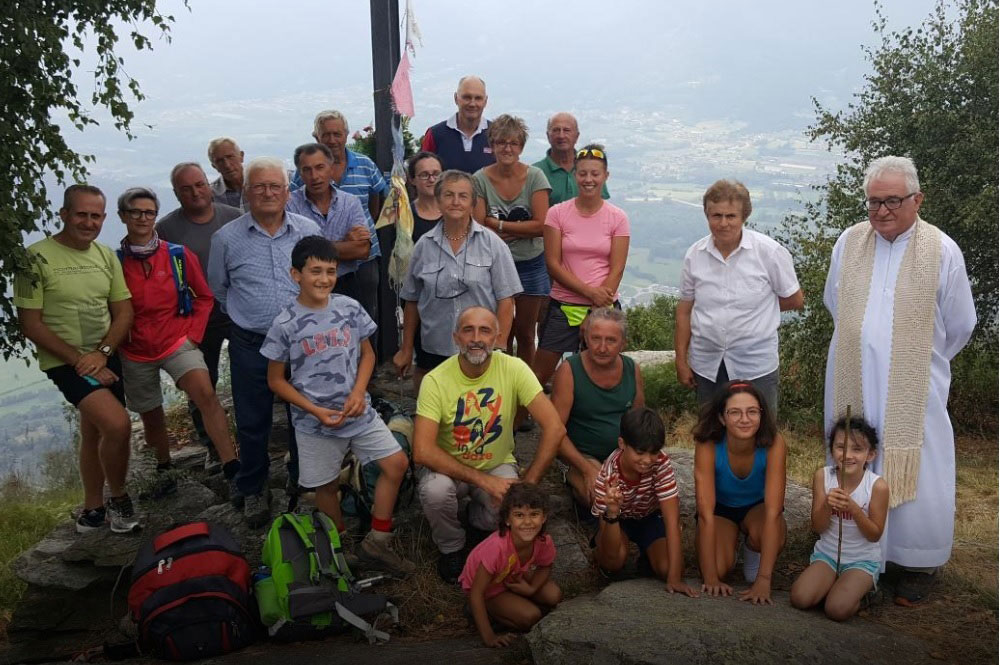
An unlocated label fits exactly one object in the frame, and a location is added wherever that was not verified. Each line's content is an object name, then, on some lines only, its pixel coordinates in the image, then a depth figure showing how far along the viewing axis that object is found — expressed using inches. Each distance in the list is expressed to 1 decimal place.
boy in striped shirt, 173.3
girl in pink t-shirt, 165.6
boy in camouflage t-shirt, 186.9
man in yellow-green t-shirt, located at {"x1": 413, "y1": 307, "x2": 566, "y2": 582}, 183.9
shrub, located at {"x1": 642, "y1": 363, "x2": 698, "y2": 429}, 342.3
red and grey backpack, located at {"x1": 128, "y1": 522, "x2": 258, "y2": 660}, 171.9
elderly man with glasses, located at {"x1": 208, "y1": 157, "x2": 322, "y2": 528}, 198.2
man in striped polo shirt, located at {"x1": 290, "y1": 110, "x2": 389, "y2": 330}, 240.2
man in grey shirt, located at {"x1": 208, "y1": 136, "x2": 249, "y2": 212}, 242.4
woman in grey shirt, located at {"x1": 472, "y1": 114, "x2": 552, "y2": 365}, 231.6
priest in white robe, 174.9
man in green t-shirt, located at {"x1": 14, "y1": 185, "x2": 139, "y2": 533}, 189.5
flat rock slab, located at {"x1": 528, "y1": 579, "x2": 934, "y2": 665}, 145.0
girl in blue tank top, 172.1
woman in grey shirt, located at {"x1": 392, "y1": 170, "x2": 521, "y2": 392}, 208.2
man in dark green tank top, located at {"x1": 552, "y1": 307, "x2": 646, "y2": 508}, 192.9
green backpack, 175.3
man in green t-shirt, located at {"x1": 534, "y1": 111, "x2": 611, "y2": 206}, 242.4
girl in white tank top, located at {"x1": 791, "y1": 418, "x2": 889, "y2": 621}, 168.7
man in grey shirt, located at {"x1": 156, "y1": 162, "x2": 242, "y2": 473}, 220.8
